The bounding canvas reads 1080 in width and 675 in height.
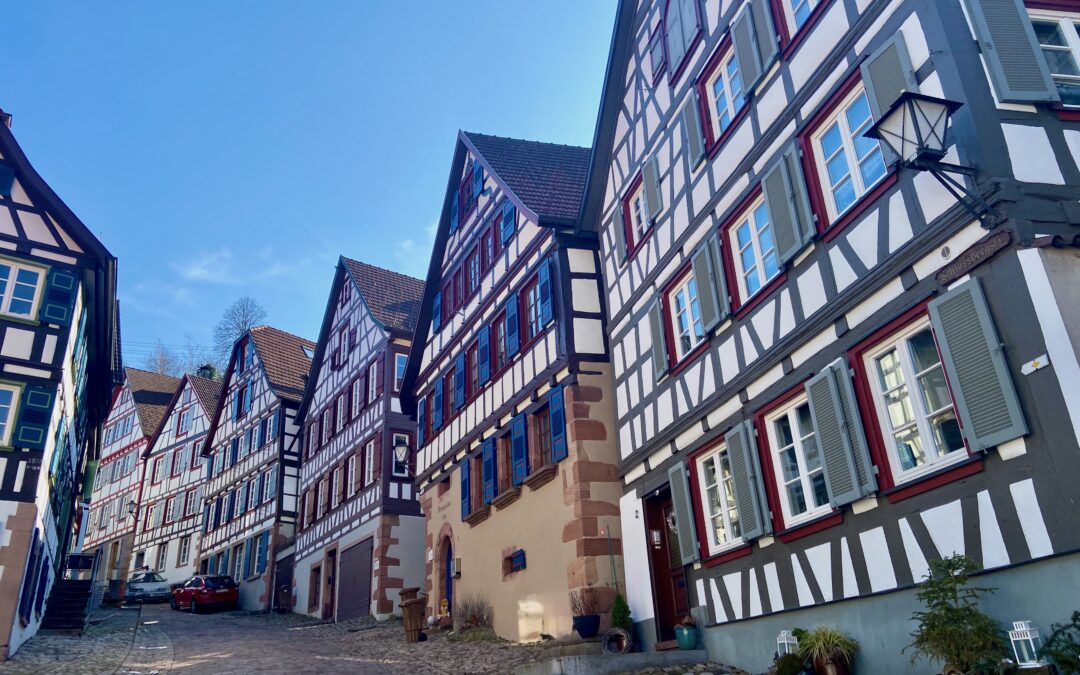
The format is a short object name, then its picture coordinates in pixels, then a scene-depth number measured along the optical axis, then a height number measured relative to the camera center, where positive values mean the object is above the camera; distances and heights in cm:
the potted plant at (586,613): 1280 +106
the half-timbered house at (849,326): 650 +306
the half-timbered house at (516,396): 1429 +529
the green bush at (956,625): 618 +29
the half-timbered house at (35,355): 1563 +664
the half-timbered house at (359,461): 2361 +676
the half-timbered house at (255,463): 3130 +876
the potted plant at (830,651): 782 +21
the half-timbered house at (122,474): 4575 +1243
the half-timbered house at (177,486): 4006 +1018
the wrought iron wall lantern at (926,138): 676 +381
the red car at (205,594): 2964 +371
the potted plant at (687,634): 1088 +57
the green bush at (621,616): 1245 +94
